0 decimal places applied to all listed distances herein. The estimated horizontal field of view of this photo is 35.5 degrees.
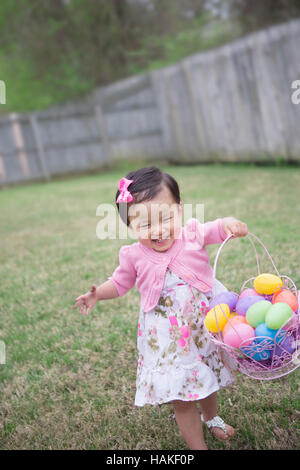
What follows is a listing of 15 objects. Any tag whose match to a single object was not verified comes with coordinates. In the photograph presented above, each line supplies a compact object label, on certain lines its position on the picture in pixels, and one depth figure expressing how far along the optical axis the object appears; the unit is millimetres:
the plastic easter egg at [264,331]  1547
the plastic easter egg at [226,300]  1740
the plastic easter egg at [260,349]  1497
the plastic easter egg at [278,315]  1517
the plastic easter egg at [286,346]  1527
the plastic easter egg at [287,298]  1620
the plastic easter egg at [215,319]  1631
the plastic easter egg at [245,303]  1703
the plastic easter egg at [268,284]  1738
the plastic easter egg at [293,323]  1528
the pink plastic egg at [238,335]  1558
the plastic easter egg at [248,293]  1780
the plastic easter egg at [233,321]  1605
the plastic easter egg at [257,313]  1598
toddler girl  1703
